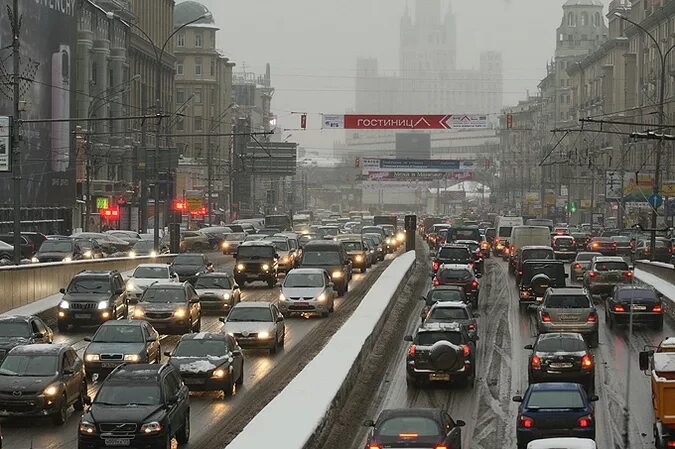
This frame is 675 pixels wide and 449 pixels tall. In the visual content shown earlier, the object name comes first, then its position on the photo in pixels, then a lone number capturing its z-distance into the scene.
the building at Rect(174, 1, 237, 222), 182.88
